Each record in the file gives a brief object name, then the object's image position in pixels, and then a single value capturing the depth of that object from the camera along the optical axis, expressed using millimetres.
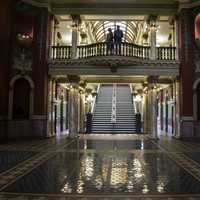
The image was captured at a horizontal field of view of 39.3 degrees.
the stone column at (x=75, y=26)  16758
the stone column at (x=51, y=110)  16422
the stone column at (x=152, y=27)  16578
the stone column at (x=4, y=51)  14242
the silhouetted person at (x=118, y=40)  15647
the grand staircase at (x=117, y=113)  21203
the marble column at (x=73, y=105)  16719
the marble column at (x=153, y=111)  16484
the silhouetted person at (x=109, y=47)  15617
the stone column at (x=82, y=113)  21230
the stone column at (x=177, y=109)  16219
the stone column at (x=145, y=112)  20739
